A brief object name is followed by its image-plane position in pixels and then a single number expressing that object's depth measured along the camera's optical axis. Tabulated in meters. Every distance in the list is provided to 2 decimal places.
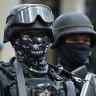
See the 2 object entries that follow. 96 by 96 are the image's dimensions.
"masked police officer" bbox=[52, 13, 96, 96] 10.67
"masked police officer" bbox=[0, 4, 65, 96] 8.40
